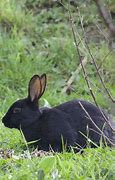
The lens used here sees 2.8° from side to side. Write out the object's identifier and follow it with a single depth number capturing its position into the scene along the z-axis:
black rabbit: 5.84
